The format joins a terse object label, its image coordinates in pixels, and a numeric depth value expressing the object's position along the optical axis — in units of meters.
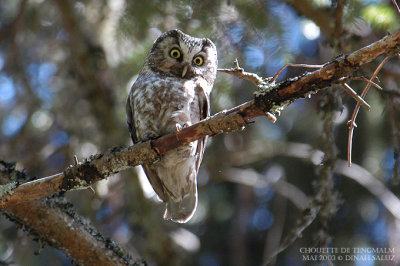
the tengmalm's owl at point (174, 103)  6.46
